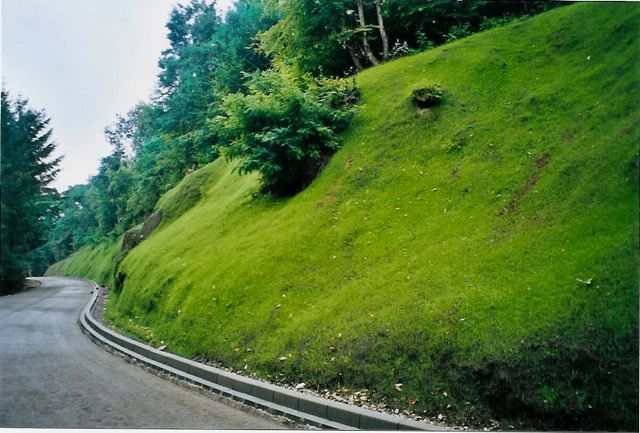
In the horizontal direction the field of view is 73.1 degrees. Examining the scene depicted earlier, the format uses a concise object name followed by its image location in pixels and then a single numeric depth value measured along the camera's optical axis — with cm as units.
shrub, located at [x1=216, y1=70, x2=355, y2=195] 1180
